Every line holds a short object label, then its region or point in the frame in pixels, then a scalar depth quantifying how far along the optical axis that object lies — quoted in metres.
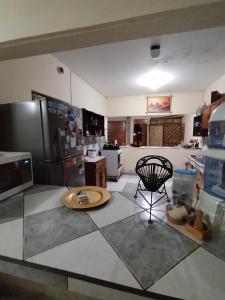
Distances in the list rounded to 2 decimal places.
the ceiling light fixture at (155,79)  3.48
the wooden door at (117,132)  6.40
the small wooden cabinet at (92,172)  3.43
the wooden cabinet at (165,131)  5.77
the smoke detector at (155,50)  2.34
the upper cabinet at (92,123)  3.81
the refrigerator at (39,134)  1.80
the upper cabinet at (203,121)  3.19
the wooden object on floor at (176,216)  0.87
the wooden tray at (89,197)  1.06
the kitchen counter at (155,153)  5.10
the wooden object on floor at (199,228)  0.76
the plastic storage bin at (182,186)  1.24
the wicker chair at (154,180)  1.26
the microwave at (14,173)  1.25
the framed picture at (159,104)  5.02
